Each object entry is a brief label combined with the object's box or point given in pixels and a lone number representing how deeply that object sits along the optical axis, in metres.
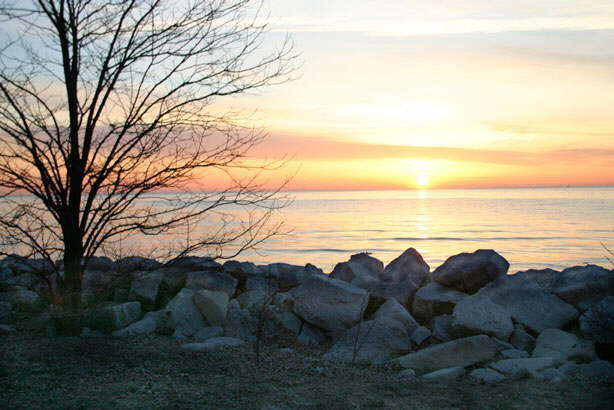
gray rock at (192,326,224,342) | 6.69
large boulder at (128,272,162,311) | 7.83
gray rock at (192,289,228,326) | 7.10
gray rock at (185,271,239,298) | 8.41
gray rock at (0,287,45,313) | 7.71
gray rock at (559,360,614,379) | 5.46
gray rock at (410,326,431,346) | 6.79
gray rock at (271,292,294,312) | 7.53
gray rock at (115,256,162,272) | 6.71
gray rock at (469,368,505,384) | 5.23
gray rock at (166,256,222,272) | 9.11
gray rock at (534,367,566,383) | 5.15
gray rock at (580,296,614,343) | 6.40
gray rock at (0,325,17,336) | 6.49
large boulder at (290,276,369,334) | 7.08
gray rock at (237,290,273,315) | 7.52
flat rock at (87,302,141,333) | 6.55
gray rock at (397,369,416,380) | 5.41
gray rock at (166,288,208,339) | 6.85
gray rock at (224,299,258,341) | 6.85
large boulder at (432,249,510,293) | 8.03
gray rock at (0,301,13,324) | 7.25
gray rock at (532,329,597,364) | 6.09
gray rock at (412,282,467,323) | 7.58
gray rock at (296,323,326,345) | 7.04
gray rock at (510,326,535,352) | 6.64
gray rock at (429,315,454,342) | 6.68
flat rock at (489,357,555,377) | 5.36
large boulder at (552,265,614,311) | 7.59
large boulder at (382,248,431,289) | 9.44
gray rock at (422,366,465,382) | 5.30
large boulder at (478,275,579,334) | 7.10
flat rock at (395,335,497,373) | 5.77
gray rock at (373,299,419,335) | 7.04
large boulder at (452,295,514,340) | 6.53
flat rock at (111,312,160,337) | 6.42
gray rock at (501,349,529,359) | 6.05
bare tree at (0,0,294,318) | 6.18
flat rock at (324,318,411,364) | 6.19
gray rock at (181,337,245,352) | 5.76
